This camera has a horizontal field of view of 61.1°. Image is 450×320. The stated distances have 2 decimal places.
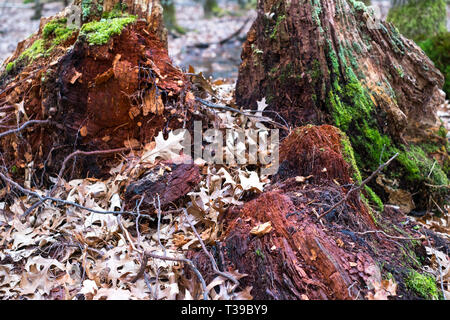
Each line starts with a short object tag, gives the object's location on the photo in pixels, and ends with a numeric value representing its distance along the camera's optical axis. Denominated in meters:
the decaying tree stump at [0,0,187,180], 3.52
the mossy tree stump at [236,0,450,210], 3.75
